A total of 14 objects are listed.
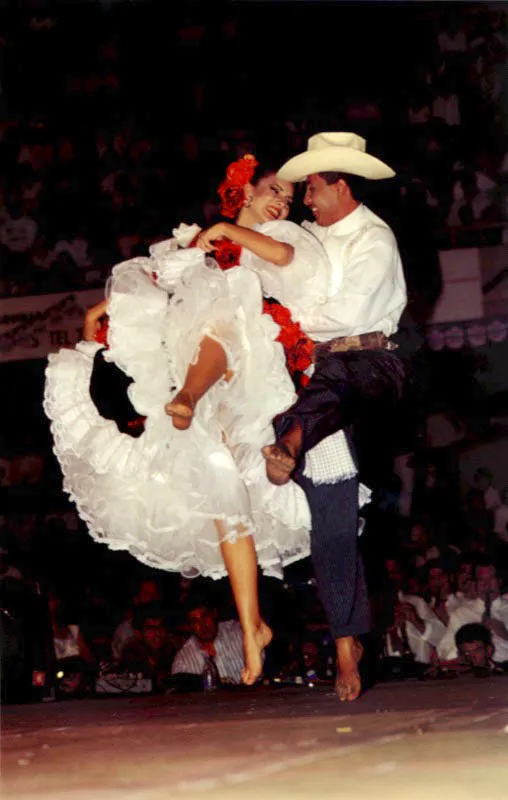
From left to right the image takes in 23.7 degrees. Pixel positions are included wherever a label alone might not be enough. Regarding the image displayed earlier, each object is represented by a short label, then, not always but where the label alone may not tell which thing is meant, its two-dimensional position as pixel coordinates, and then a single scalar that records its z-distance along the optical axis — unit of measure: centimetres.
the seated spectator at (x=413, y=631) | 662
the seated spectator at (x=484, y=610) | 665
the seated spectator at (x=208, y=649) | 643
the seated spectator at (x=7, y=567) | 740
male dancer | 430
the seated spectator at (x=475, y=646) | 631
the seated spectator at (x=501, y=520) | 751
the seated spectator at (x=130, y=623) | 689
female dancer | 418
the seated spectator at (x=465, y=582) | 679
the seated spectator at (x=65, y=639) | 693
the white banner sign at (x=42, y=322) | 812
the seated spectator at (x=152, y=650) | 662
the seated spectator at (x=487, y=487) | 778
